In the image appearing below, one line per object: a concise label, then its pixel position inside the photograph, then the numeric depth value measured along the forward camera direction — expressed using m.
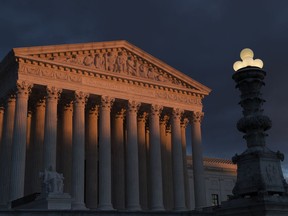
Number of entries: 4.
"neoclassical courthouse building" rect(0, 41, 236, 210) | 38.28
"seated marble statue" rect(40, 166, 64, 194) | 29.80
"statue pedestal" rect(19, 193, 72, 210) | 28.67
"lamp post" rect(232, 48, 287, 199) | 11.30
